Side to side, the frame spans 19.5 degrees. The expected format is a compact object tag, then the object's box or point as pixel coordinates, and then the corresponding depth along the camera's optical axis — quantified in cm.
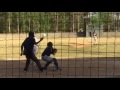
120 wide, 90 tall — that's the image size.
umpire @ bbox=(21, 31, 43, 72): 1014
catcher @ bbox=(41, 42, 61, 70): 1034
